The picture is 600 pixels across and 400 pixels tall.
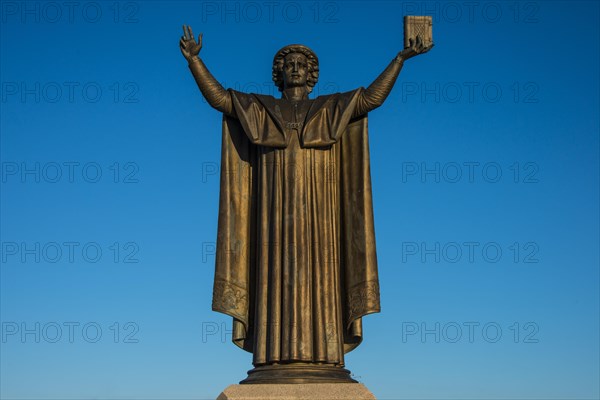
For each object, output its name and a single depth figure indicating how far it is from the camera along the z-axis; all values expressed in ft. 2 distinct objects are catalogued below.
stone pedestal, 44.21
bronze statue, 47.60
